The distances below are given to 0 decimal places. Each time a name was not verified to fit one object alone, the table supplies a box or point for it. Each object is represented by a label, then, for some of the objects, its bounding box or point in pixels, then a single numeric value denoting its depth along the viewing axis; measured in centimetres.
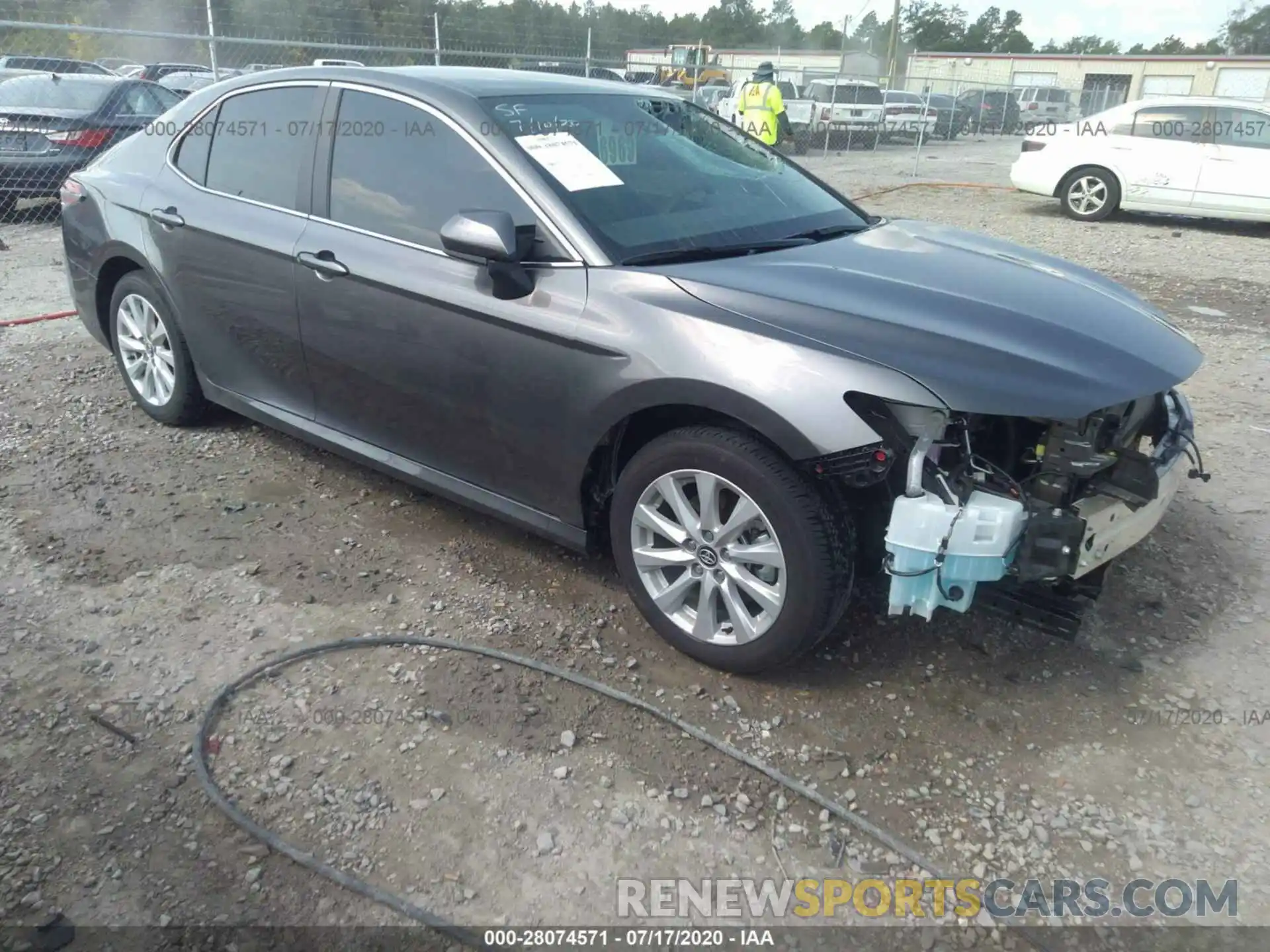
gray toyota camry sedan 258
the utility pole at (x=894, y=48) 4191
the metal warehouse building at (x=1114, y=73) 4119
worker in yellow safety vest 1001
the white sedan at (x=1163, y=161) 1088
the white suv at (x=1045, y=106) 3123
